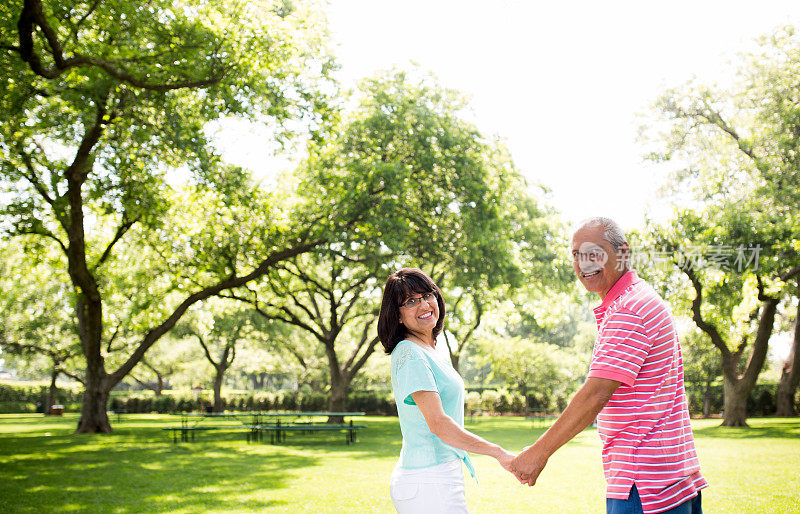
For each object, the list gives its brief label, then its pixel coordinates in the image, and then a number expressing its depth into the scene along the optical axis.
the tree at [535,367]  37.66
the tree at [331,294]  28.47
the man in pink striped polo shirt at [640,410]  2.78
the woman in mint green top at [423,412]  3.14
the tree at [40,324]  39.88
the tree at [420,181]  19.95
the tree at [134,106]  14.64
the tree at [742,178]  23.00
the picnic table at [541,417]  32.82
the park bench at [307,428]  21.29
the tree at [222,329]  35.28
